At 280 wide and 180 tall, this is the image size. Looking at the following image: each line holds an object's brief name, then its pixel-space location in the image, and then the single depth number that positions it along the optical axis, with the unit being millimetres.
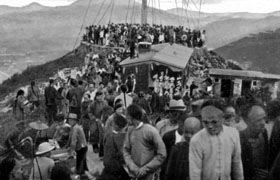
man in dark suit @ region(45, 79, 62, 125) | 11685
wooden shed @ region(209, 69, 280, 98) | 16812
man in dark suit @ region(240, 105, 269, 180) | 4703
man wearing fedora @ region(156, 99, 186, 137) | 5504
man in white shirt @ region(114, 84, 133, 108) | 10242
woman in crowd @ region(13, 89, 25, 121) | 11336
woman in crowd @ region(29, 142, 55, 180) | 5020
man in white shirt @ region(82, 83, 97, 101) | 11333
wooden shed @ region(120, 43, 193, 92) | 17578
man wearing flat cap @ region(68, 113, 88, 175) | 7152
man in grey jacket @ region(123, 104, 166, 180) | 4746
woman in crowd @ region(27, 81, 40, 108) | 12234
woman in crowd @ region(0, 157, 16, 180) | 5055
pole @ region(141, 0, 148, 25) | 36969
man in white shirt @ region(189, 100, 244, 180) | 3830
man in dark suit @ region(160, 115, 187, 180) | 5016
